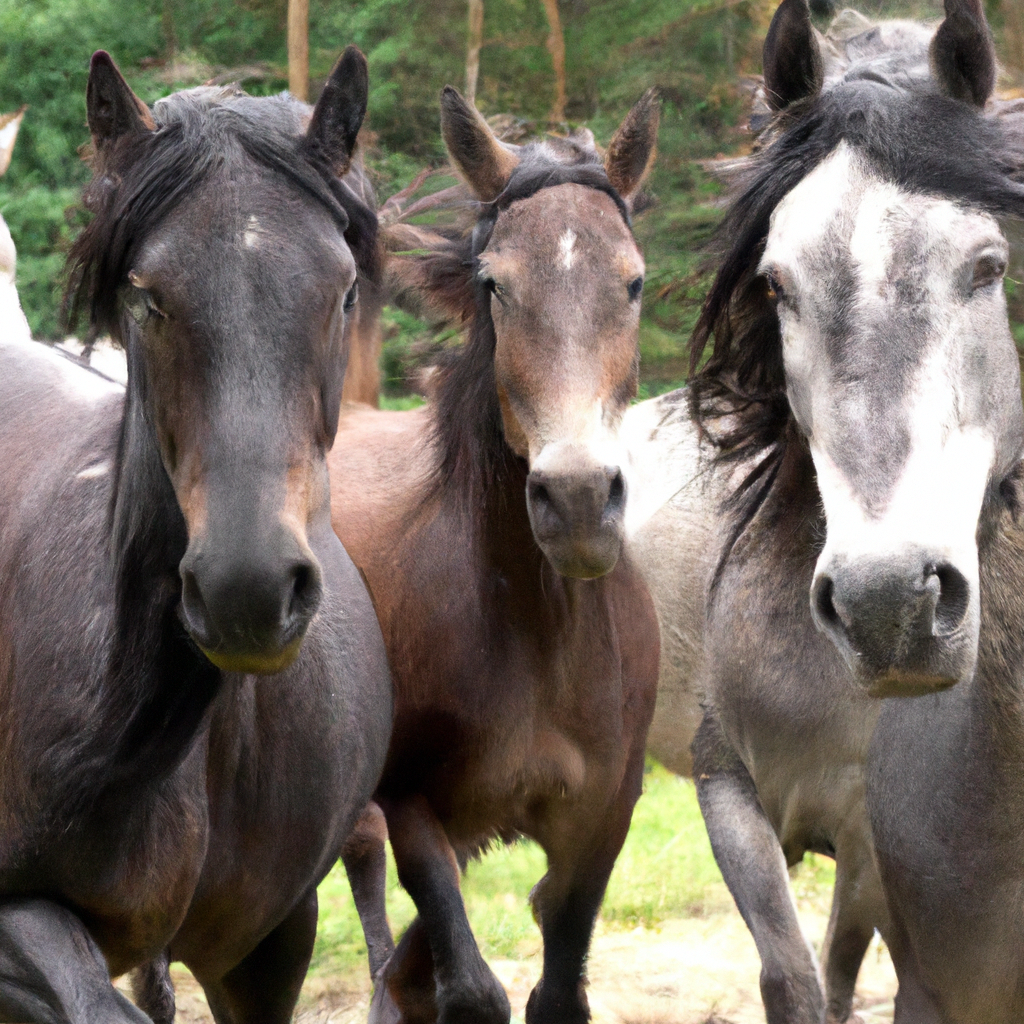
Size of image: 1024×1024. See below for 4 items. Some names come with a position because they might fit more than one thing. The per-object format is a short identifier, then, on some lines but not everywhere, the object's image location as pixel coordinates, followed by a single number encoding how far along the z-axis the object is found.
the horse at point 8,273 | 8.57
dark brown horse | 4.93
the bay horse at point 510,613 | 7.52
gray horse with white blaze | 4.59
